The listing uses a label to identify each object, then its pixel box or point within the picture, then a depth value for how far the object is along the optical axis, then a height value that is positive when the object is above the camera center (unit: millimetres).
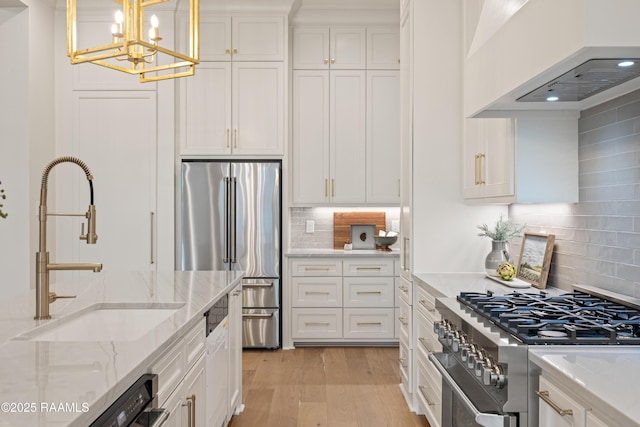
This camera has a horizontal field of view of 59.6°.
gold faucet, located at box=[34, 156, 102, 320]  1968 -185
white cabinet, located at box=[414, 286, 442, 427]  2830 -827
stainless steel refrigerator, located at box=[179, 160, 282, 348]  4895 -70
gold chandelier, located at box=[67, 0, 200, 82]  2311 +768
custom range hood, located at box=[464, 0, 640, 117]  1520 +494
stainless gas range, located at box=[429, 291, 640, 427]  1661 -415
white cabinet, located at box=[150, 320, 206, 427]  1783 -604
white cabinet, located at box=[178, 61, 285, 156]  4984 +927
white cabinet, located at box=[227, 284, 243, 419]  3132 -813
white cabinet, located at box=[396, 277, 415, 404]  3494 -851
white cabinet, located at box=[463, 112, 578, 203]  2668 +260
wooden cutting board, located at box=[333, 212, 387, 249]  5582 -88
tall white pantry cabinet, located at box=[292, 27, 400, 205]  5242 +885
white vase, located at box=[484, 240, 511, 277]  3203 -245
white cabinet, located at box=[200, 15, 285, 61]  5008 +1563
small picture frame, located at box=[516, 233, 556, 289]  2914 -252
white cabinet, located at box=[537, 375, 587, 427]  1345 -501
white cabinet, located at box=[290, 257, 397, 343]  5078 -808
